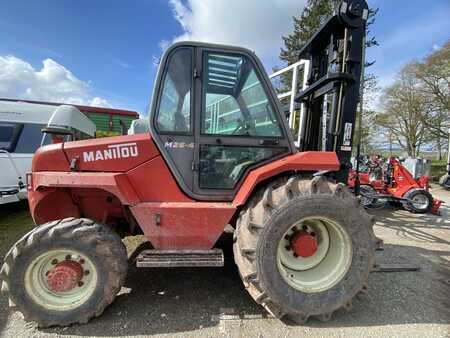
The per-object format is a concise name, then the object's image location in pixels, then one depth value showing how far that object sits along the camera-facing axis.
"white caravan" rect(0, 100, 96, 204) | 6.11
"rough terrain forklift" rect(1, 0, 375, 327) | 2.38
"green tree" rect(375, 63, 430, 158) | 20.98
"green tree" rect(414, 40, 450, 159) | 18.98
